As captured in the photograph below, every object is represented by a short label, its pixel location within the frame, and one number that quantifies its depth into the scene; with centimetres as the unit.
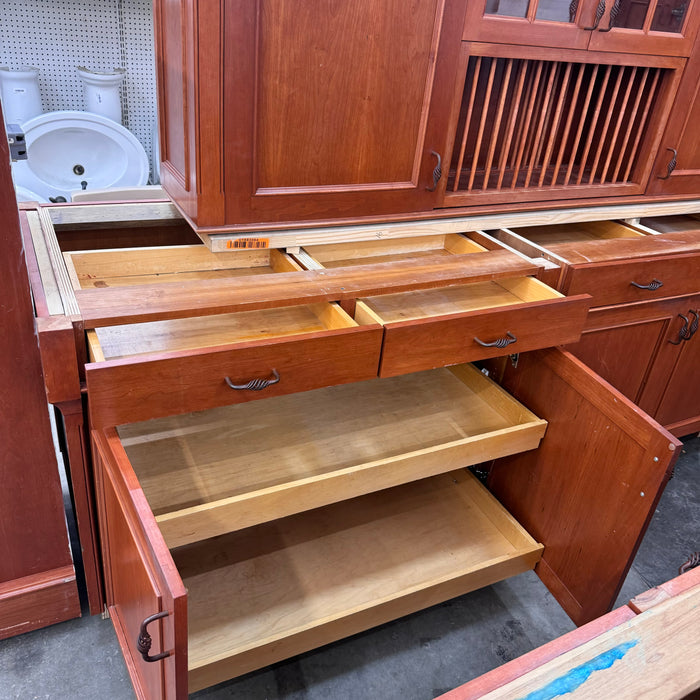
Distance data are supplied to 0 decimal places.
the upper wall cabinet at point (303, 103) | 108
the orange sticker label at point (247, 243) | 124
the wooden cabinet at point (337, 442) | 105
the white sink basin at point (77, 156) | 231
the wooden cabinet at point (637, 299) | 151
